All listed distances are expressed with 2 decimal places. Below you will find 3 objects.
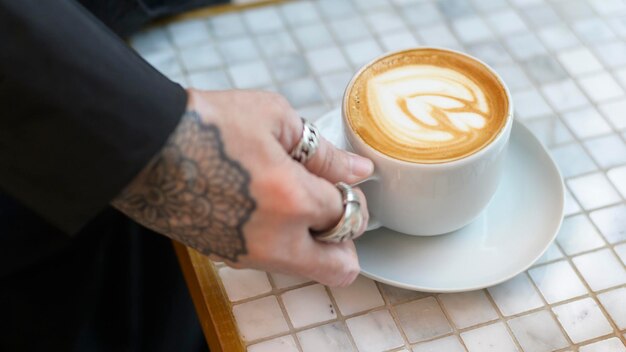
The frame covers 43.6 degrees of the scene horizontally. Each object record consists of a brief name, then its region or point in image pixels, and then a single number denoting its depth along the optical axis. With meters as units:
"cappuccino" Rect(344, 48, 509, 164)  0.61
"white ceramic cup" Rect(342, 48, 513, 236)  0.58
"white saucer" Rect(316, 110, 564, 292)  0.62
